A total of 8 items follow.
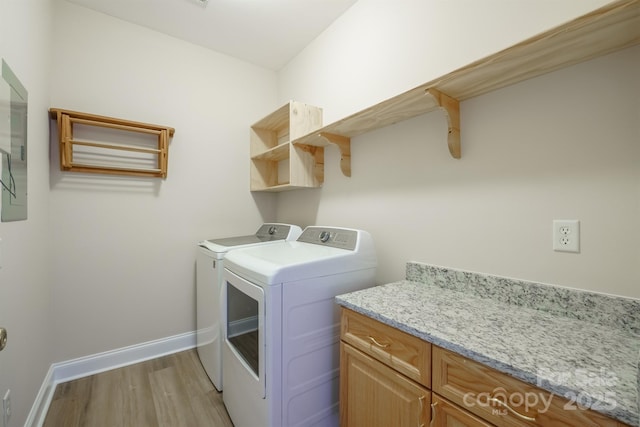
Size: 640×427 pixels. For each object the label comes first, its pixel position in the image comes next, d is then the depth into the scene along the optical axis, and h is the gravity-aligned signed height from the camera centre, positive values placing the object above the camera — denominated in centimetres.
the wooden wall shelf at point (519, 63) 73 +52
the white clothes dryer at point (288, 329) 116 -57
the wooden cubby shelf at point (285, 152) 198 +50
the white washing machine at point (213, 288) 167 -52
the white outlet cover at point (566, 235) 93 -9
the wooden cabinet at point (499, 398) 57 -46
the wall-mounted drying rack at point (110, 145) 173 +47
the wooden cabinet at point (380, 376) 86 -60
